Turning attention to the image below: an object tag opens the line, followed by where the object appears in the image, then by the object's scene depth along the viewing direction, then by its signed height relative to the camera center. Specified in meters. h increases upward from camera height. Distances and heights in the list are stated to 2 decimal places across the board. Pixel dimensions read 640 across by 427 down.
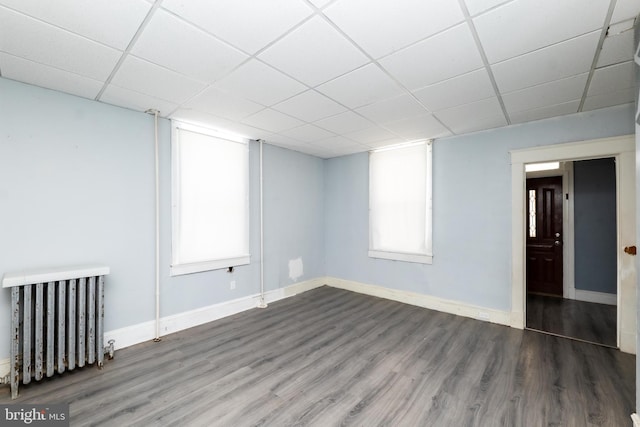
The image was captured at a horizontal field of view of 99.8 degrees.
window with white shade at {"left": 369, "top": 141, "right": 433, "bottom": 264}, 4.25 +0.21
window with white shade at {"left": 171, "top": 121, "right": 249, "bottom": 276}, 3.39 +0.21
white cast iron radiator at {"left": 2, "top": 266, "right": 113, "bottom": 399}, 2.14 -0.90
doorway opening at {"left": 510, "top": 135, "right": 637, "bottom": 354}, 2.81 +0.14
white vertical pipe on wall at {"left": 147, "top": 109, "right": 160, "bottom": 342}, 3.13 -0.10
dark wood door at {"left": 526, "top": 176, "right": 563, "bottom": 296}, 4.80 -0.37
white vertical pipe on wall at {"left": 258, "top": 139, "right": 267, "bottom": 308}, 4.23 -0.51
